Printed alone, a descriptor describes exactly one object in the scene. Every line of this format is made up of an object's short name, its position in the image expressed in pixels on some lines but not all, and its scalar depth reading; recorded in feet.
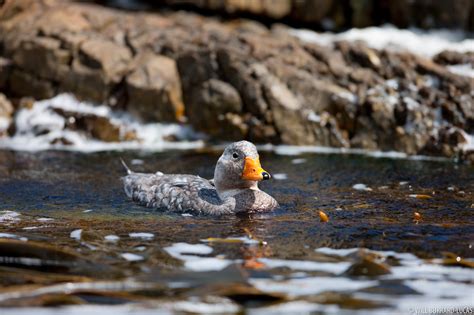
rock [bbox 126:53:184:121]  48.26
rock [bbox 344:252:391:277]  17.90
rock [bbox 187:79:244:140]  47.55
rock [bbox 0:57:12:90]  50.75
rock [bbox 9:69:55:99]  50.16
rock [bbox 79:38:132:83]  48.96
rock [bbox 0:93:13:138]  48.57
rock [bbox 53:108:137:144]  47.88
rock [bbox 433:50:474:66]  48.73
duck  26.40
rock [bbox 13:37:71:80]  49.75
